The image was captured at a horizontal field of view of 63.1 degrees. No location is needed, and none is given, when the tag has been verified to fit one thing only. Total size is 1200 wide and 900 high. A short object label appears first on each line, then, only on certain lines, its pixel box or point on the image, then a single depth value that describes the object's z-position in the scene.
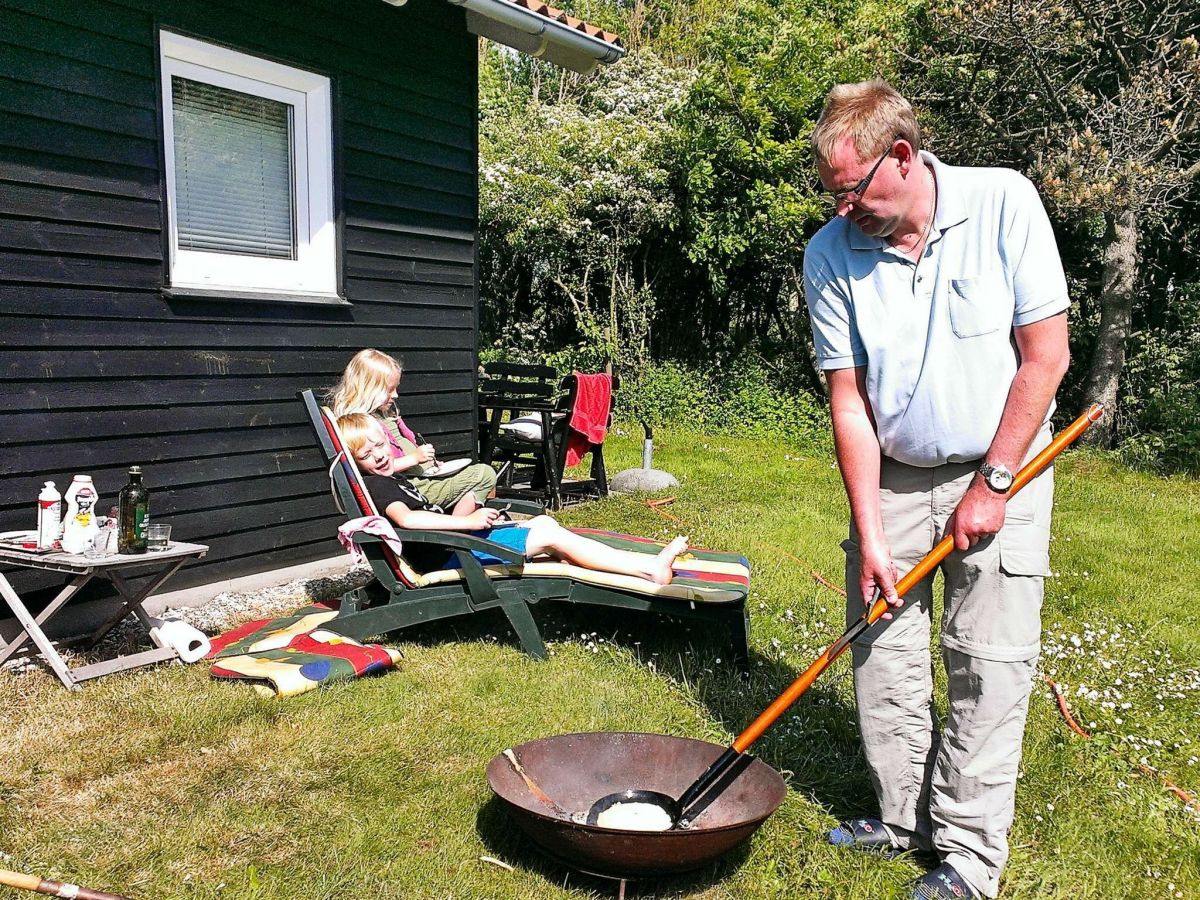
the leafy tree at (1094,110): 9.61
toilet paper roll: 4.08
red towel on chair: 7.96
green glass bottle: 3.98
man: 2.32
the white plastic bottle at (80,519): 3.90
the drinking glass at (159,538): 4.15
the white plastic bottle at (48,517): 3.96
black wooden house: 4.43
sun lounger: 4.11
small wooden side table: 3.75
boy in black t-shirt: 4.27
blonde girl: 4.67
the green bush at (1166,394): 10.06
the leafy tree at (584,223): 13.12
